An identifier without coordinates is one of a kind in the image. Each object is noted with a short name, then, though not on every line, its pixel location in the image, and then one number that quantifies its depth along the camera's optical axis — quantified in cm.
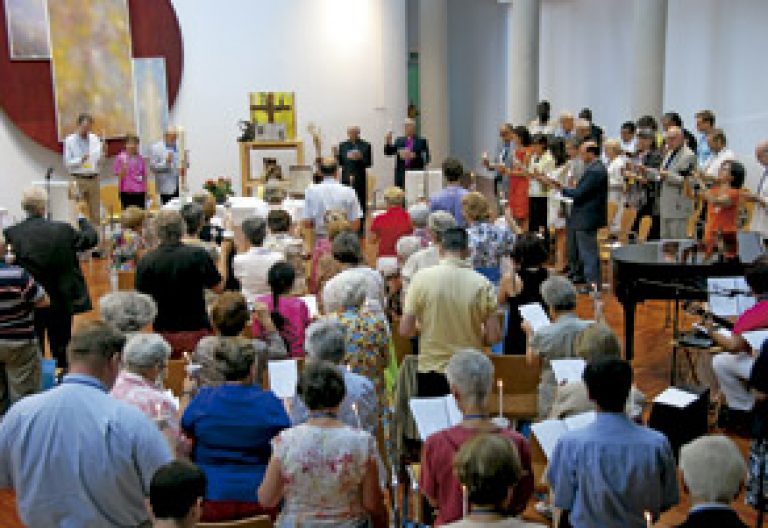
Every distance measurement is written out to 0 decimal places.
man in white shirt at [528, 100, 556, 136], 1293
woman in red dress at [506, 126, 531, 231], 1141
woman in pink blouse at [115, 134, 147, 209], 1188
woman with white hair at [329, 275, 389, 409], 465
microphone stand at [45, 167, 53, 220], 1020
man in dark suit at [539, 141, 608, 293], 873
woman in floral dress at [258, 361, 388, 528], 317
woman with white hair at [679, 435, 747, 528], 288
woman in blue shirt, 345
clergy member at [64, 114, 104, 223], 1186
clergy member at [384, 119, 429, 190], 1353
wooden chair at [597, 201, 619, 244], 1000
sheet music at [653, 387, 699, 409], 520
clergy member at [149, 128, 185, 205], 1220
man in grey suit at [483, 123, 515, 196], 1189
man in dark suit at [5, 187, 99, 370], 638
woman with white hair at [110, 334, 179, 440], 374
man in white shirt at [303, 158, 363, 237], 830
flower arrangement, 1097
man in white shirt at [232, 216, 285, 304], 598
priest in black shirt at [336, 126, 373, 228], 1302
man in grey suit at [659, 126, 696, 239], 940
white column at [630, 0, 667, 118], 1212
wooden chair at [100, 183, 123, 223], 1225
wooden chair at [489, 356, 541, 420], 491
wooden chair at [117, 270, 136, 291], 707
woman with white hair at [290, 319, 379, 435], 393
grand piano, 666
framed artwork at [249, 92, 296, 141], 1366
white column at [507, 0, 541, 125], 1467
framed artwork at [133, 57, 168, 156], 1348
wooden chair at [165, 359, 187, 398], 482
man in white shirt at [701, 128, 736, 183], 949
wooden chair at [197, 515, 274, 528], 307
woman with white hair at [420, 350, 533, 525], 322
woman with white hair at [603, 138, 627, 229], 1041
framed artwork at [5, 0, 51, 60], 1215
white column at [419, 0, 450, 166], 1644
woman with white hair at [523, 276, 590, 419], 462
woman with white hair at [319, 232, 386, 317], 482
